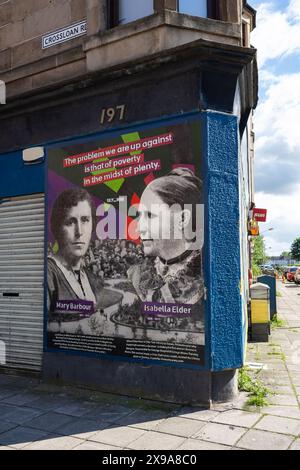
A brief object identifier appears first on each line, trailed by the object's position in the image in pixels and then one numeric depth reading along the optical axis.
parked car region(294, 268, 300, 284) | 39.53
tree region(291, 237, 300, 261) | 117.46
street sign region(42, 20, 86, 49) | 7.05
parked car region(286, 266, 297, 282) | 45.94
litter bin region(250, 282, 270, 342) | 9.58
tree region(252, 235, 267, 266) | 39.93
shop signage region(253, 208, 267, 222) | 13.42
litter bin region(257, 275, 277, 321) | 11.65
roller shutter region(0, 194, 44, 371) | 7.10
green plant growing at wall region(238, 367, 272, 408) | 5.43
